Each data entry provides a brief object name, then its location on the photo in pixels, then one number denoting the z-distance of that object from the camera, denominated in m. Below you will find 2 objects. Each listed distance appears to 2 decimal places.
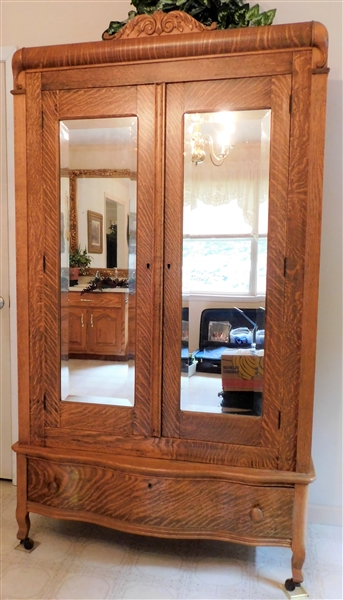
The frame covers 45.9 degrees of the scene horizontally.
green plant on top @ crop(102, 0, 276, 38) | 1.43
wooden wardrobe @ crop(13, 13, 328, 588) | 1.27
